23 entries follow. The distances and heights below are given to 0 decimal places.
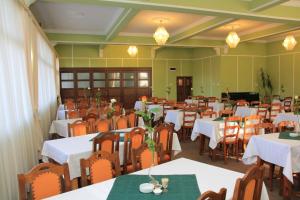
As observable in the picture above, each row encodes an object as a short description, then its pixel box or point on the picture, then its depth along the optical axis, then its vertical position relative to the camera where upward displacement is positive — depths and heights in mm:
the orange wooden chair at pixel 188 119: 8273 -931
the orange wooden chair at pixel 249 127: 6229 -900
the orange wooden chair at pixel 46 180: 2434 -810
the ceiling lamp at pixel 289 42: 9931 +1577
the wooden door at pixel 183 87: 17266 +67
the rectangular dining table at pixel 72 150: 3955 -898
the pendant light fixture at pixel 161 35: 8695 +1670
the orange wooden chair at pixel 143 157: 3291 -833
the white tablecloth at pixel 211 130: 6145 -972
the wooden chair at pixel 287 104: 10434 -700
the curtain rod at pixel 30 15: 4950 +1577
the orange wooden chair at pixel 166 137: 4674 -826
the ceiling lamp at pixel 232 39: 9367 +1617
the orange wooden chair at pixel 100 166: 2885 -831
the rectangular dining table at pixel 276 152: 4000 -1007
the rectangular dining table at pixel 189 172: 2484 -921
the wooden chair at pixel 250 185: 2088 -777
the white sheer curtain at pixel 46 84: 7605 +227
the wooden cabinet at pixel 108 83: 15023 +366
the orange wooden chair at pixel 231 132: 6117 -1001
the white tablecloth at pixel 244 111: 9438 -837
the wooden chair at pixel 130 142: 4297 -837
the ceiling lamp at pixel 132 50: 13516 +1886
